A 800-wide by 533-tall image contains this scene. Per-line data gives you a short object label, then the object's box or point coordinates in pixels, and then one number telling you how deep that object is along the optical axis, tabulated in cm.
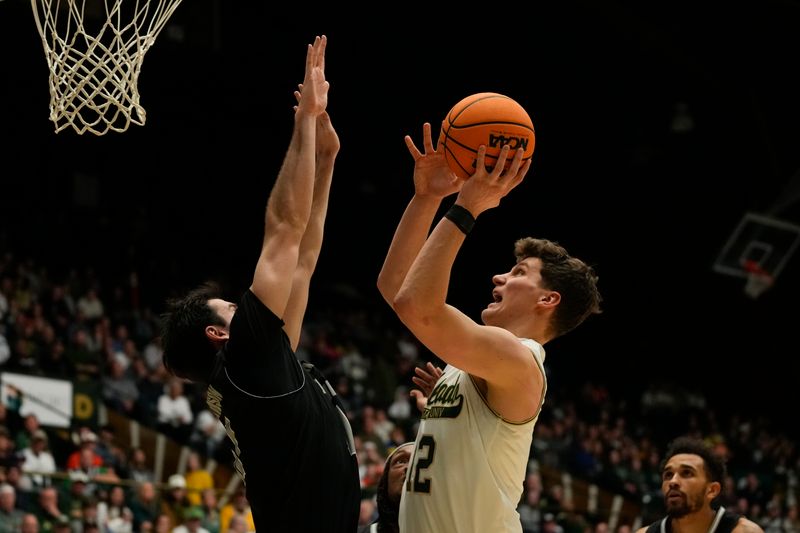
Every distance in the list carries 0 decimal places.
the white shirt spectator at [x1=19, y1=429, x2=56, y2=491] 1010
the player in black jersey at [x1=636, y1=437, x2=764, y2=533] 550
